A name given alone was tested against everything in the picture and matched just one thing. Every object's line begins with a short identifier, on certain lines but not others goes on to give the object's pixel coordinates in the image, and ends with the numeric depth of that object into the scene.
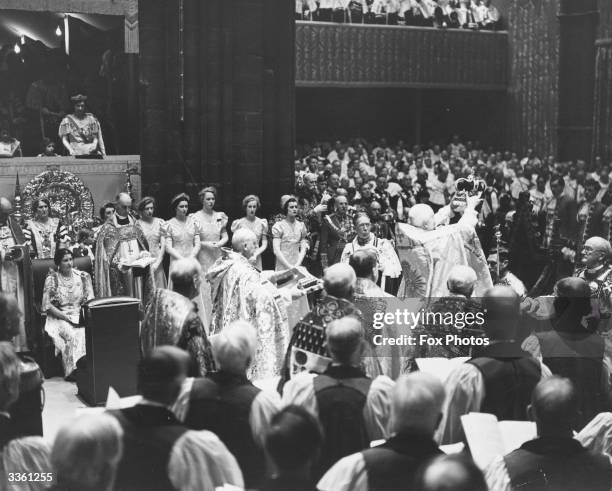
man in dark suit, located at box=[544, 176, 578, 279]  11.00
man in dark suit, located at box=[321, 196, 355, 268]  10.88
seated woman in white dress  8.73
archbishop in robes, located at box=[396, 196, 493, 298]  8.47
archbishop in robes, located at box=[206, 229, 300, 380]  7.06
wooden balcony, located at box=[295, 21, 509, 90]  22.61
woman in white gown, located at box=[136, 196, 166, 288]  10.12
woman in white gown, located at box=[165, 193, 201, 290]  10.20
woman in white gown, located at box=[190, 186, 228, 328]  10.43
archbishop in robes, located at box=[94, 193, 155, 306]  9.45
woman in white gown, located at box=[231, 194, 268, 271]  10.45
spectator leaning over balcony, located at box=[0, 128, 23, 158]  12.67
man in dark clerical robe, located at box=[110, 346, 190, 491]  3.71
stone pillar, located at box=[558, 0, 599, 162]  22.48
